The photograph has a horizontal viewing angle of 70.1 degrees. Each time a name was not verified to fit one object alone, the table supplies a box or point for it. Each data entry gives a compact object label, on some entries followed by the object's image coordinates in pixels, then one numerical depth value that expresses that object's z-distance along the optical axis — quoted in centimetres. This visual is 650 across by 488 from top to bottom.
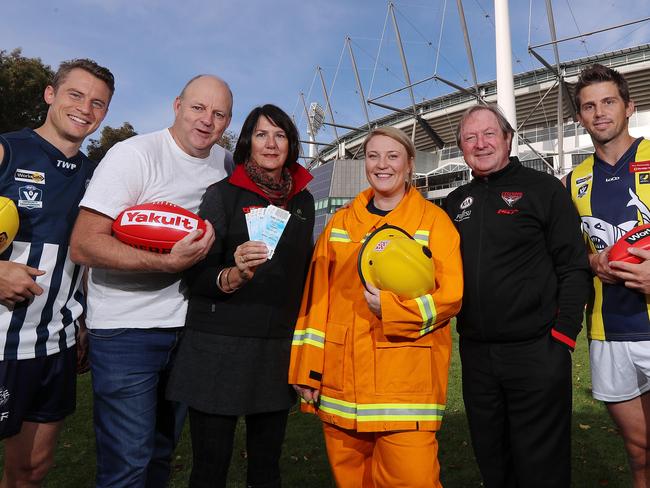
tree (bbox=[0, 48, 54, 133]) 2118
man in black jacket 281
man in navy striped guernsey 271
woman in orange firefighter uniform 255
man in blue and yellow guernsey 299
